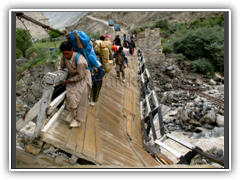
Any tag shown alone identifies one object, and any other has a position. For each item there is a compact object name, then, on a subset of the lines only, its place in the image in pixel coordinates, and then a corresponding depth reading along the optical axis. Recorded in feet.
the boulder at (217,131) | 17.02
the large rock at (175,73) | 40.53
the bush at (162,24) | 75.15
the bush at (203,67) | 43.10
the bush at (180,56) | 47.78
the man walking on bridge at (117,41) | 28.94
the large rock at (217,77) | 38.66
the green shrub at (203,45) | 45.47
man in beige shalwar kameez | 7.22
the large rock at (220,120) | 19.41
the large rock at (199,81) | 37.04
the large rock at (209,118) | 20.11
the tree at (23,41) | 74.87
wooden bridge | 6.90
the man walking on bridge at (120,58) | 18.81
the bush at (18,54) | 75.95
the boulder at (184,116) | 22.04
